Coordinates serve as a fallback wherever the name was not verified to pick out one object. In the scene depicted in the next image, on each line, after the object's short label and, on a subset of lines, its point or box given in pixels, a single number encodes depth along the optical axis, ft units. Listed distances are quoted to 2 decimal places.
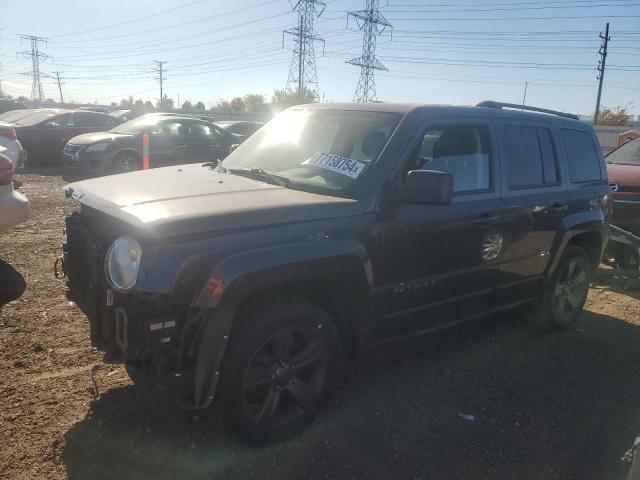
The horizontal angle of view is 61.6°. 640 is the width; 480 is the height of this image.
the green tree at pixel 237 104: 312.89
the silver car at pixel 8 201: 17.75
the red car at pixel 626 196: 25.76
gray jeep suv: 8.46
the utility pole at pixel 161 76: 288.88
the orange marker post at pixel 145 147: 30.30
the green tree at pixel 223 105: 308.56
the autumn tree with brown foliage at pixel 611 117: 206.03
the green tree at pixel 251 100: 303.56
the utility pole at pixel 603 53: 147.56
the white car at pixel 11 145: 37.04
